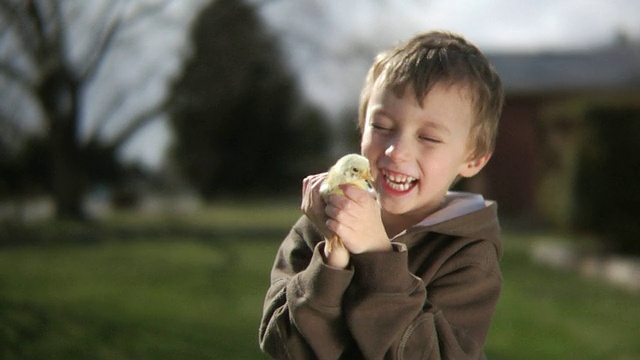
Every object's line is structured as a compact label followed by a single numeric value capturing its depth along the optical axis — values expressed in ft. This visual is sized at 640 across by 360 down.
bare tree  26.11
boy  4.62
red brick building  38.63
